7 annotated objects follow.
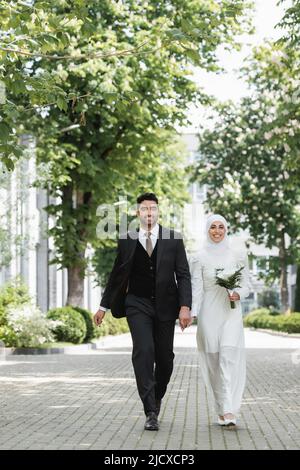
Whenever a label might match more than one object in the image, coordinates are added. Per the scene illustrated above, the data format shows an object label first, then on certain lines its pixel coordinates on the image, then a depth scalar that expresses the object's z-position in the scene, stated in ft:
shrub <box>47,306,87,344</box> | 95.66
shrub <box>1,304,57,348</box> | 86.48
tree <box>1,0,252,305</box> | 93.20
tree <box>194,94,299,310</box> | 141.69
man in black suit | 31.27
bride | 32.07
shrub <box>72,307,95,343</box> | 103.55
